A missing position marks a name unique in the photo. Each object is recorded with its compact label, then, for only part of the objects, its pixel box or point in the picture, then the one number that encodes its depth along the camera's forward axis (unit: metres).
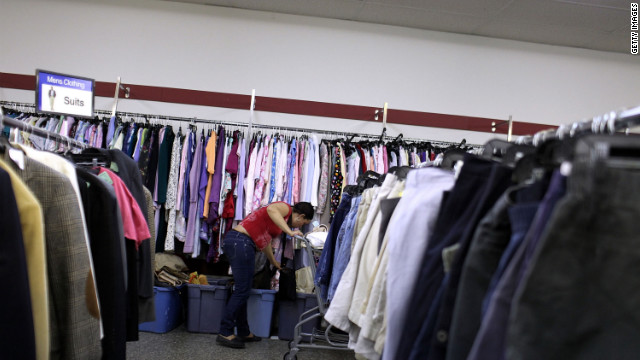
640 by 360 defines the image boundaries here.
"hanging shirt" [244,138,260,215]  4.84
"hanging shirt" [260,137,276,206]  4.90
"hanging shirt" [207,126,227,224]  4.82
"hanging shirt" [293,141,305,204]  4.93
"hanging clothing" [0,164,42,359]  1.12
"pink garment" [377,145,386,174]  5.09
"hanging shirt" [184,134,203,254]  4.82
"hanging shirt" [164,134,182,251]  4.79
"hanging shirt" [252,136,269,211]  4.86
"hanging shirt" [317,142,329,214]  4.98
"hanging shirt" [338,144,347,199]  4.99
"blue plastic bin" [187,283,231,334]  4.52
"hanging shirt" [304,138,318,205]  4.93
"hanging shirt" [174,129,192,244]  4.82
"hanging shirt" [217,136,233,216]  4.82
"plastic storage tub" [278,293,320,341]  4.54
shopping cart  3.54
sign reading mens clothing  3.07
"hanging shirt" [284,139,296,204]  4.92
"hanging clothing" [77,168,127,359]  1.86
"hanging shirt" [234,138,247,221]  4.87
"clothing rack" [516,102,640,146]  1.00
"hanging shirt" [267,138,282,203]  4.92
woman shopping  4.19
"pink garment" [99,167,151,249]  2.35
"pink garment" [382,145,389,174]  5.12
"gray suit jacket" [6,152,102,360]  1.53
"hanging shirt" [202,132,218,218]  4.79
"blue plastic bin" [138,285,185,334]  4.34
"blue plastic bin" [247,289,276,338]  4.53
